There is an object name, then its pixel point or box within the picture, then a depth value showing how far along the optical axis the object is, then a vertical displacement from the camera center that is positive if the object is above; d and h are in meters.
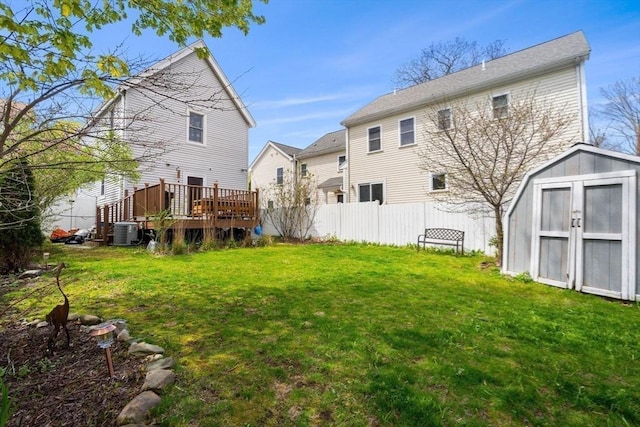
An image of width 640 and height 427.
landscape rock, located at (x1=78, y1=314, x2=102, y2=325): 3.25 -1.19
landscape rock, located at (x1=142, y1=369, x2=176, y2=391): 2.09 -1.21
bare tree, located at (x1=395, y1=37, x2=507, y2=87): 22.53 +11.54
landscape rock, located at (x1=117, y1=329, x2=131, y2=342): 2.82 -1.19
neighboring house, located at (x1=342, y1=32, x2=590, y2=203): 9.75 +4.17
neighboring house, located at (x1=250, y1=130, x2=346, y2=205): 19.45 +3.56
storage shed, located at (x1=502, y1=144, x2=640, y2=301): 4.32 -0.17
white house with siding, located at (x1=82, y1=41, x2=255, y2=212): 12.58 +3.07
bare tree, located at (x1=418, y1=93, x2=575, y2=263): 7.63 +1.98
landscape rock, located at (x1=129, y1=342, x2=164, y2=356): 2.56 -1.20
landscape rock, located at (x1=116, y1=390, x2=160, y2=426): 1.77 -1.21
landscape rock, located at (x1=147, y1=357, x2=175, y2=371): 2.34 -1.21
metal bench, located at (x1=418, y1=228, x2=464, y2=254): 9.11 -0.82
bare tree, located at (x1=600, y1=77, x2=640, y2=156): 17.38 +5.90
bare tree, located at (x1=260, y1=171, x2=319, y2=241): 13.59 +0.00
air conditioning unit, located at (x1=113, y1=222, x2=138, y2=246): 10.70 -0.79
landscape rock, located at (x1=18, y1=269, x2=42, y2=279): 5.61 -1.20
